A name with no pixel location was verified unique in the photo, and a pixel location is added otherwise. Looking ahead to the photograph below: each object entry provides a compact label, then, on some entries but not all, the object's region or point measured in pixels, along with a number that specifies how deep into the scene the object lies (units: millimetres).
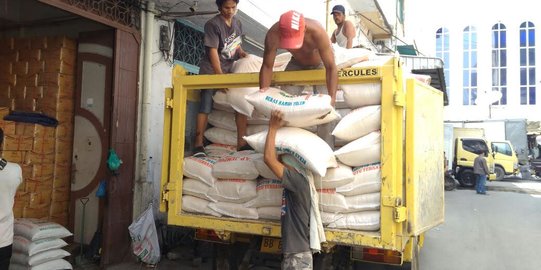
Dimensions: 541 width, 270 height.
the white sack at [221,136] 3789
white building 37438
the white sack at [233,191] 3247
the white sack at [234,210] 3248
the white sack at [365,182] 2877
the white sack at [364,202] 2883
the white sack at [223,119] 3833
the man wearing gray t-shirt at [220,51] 3808
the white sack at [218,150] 3760
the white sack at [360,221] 2881
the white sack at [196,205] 3438
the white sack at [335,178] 2934
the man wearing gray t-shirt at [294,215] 2777
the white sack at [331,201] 2949
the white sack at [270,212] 3156
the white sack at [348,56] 3208
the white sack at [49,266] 4129
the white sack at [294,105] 2867
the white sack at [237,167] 3236
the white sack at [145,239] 4598
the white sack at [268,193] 3133
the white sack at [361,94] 2986
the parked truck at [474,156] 16688
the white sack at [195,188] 3451
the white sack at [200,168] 3428
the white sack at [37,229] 4121
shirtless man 2990
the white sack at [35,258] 4083
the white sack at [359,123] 2953
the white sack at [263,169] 3137
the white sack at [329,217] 2979
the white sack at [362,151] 2904
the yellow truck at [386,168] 2842
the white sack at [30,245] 4082
